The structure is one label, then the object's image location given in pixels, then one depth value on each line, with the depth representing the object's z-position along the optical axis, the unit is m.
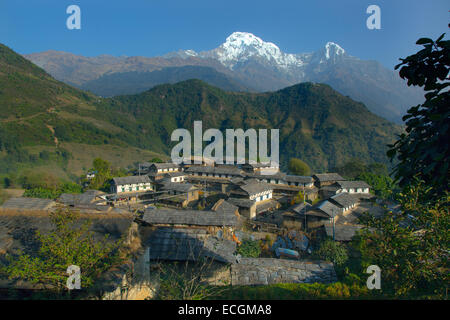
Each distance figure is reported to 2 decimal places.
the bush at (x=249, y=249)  17.75
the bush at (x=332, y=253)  18.42
